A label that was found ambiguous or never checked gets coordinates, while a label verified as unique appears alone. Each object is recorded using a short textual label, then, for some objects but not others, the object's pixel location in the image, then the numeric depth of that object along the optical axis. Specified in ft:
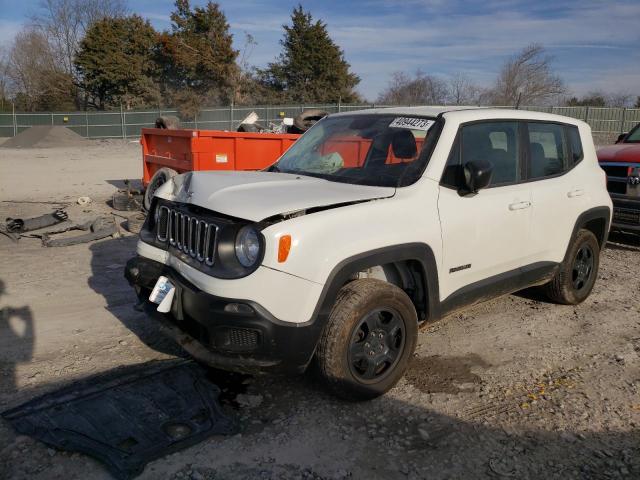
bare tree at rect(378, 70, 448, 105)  158.51
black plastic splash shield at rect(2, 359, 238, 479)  9.72
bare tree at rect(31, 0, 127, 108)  174.19
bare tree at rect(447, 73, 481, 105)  135.95
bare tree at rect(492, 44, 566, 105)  140.15
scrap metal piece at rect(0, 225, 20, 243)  24.81
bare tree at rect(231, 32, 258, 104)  151.94
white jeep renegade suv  10.11
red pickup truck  24.29
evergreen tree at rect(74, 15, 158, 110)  141.49
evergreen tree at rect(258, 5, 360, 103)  154.81
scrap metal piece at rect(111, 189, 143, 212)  32.47
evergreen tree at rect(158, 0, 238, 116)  144.15
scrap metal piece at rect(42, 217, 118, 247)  24.38
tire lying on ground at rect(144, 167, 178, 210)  27.86
